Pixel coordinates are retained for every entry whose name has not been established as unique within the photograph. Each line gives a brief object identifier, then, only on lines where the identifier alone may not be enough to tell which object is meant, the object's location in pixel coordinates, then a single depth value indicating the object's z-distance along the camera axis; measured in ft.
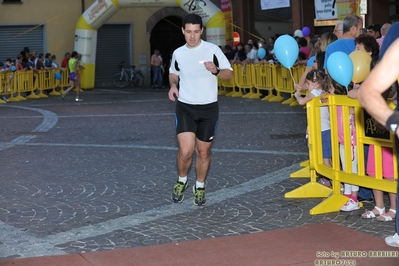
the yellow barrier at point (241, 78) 80.59
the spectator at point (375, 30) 44.66
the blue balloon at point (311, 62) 35.66
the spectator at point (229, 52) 87.35
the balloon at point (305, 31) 76.10
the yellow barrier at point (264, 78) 74.38
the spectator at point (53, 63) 98.98
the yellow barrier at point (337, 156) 22.81
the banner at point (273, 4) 87.70
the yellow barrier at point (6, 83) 81.97
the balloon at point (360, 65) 25.44
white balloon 74.08
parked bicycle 117.39
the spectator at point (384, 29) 40.43
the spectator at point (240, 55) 84.94
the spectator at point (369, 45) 26.73
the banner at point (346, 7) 66.63
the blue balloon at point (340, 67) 24.07
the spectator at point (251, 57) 80.64
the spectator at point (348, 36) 29.40
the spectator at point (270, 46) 78.25
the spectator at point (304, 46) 63.31
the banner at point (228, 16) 96.58
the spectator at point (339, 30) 33.04
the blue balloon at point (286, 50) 28.60
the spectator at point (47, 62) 97.30
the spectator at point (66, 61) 100.65
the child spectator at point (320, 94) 26.32
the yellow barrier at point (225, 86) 86.60
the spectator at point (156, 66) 112.57
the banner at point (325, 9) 76.38
